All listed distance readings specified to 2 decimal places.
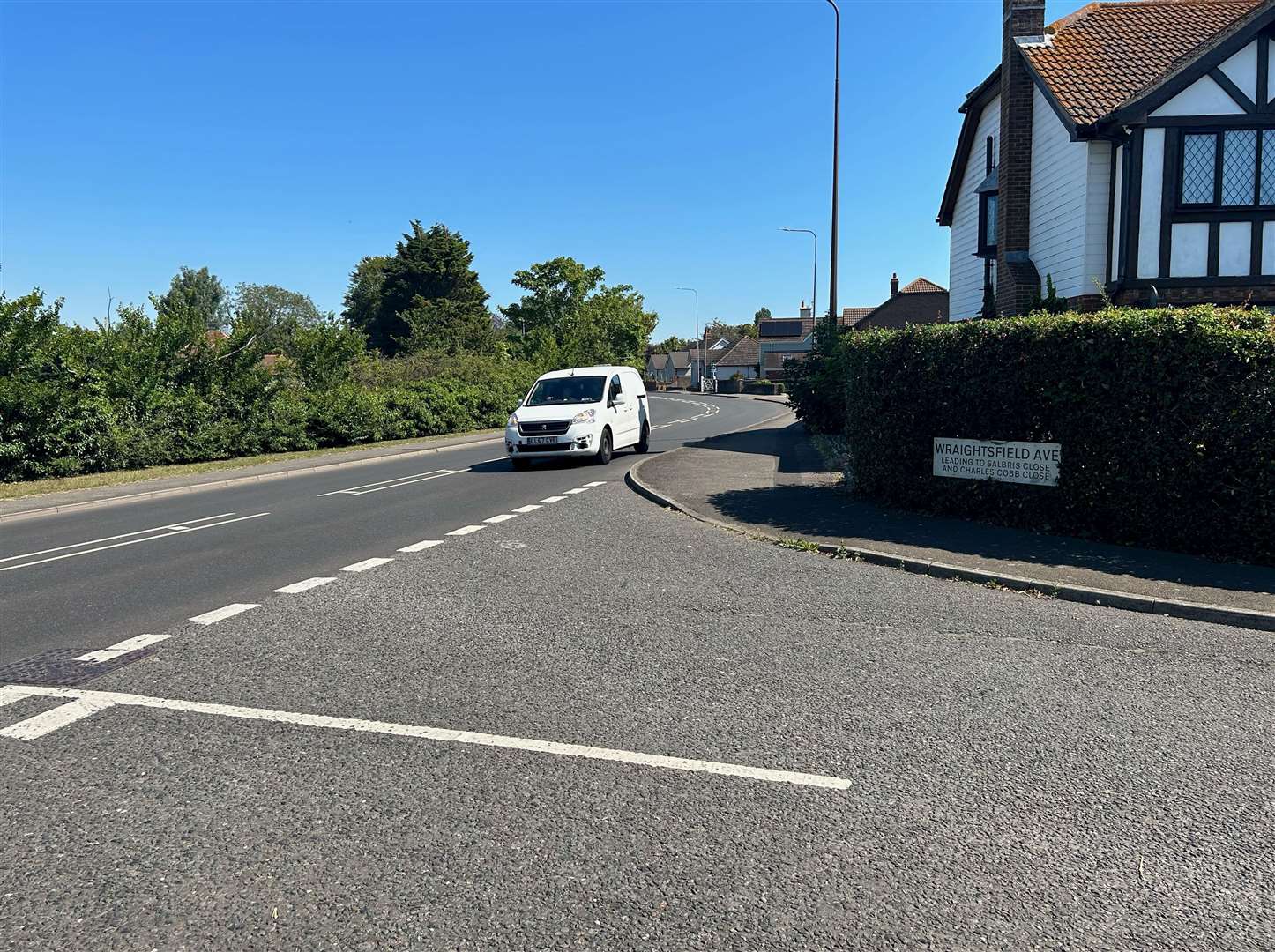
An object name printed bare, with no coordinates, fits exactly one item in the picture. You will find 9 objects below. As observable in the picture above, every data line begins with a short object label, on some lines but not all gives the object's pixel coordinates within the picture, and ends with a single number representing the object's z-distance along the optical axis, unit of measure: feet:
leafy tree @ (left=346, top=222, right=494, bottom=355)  227.10
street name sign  31.55
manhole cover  17.29
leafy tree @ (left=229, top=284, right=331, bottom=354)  348.59
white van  58.65
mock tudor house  52.19
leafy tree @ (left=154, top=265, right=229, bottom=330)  282.13
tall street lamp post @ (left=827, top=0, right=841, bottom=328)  80.38
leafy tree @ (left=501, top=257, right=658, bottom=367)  214.28
